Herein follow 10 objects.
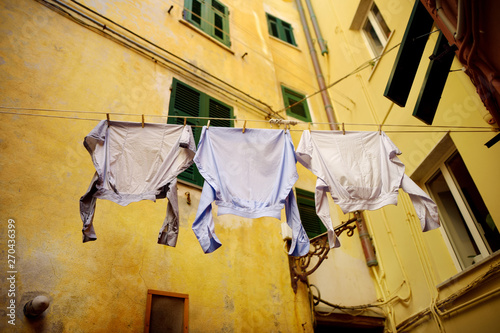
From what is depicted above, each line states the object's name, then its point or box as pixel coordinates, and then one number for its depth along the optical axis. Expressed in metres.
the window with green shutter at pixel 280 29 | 11.79
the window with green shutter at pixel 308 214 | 7.29
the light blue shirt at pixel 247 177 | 3.97
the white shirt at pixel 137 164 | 3.91
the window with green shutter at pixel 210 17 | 8.46
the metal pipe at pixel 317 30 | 11.12
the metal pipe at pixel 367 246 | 7.57
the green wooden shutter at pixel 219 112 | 7.09
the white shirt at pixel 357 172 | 4.29
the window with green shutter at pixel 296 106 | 9.60
